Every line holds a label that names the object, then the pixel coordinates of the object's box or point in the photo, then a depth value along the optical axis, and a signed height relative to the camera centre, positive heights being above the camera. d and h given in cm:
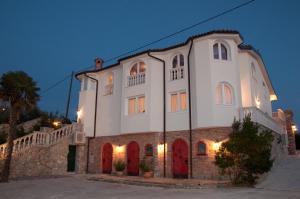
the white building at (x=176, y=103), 1584 +329
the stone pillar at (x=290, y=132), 2923 +234
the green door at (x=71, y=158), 2166 -53
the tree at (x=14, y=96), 1580 +333
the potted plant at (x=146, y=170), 1712 -115
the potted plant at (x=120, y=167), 1848 -105
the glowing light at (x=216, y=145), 1534 +42
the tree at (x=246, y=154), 1276 -6
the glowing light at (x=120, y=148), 1985 +24
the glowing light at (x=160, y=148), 1779 +23
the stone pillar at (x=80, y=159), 2134 -60
